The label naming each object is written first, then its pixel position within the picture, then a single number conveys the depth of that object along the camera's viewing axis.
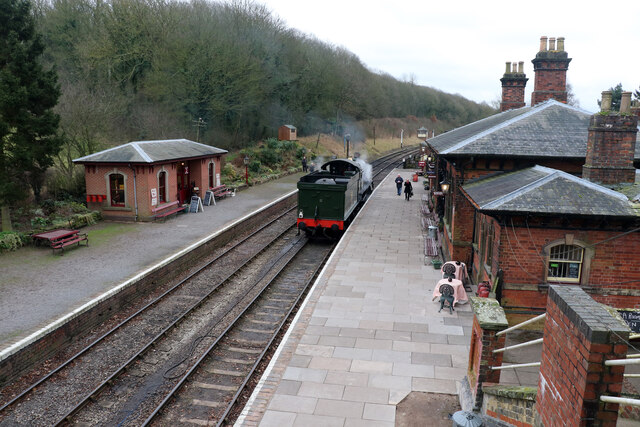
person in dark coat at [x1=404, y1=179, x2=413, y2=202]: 27.20
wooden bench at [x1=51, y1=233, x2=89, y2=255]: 14.67
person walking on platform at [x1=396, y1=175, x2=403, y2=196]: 28.50
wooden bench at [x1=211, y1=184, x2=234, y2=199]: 25.50
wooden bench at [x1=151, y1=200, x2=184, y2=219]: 19.91
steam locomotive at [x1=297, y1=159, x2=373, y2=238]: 17.80
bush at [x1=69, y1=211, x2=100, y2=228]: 18.00
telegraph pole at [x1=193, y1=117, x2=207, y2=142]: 33.69
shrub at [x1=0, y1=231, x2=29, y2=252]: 14.58
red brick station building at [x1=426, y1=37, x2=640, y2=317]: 9.16
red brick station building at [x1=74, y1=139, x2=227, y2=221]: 19.27
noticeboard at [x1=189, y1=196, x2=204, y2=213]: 22.16
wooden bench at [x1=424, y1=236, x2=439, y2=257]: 15.05
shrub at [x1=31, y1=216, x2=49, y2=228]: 17.10
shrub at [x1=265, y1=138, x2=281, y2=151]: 40.12
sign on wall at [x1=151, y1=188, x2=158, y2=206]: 19.78
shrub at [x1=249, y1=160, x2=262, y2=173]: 34.79
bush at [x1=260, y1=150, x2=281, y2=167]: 37.86
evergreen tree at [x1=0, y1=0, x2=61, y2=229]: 15.54
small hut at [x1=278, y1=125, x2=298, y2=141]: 44.22
